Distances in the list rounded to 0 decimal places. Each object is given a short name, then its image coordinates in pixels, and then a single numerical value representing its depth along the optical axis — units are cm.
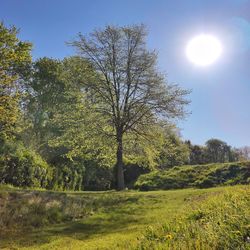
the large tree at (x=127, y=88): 1369
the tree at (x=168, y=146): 1430
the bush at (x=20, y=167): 1205
